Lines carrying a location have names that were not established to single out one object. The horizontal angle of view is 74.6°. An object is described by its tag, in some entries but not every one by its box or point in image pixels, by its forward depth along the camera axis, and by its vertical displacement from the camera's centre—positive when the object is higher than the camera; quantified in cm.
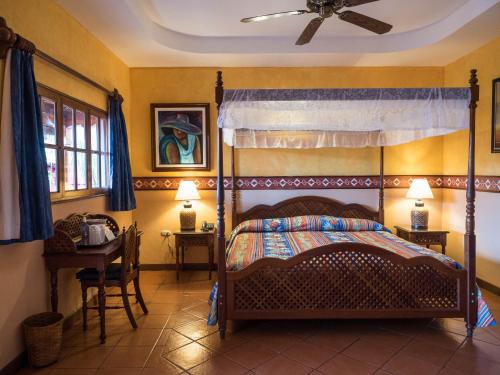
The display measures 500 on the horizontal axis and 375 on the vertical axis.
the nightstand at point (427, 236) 437 -77
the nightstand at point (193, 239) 443 -79
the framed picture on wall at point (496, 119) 378 +70
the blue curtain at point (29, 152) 227 +22
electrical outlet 480 -76
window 296 +38
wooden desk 275 -67
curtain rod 221 +100
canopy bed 276 -76
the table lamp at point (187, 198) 454 -24
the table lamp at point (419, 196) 448 -23
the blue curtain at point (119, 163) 398 +23
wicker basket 244 -120
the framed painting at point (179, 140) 482 +60
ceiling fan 250 +132
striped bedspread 298 -68
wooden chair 294 -86
